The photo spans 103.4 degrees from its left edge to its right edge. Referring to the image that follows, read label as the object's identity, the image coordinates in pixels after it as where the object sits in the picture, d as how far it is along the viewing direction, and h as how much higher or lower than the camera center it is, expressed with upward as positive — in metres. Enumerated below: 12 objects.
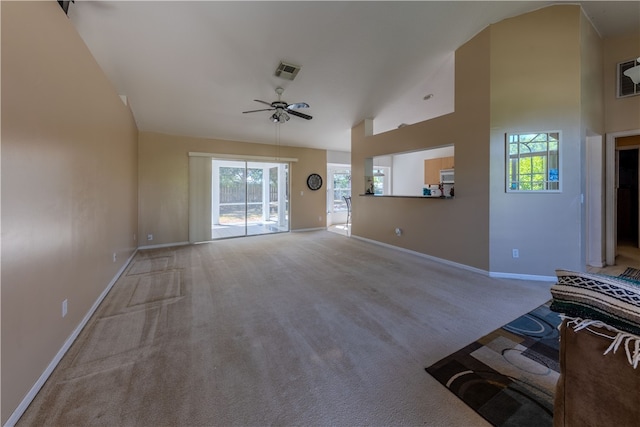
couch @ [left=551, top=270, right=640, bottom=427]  0.89 -0.52
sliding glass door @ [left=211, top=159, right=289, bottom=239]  7.29 +0.50
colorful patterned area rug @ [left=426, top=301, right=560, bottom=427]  1.39 -1.07
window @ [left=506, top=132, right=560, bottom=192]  3.36 +0.69
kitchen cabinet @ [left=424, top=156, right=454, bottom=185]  7.16 +1.33
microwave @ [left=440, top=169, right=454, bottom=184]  7.02 +1.03
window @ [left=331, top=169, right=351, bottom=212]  9.13 +0.90
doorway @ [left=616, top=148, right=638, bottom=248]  5.64 +0.25
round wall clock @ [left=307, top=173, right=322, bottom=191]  7.79 +0.97
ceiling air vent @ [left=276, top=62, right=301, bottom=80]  3.76 +2.19
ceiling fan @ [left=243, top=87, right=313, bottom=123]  4.20 +1.78
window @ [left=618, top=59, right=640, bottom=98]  3.67 +1.90
